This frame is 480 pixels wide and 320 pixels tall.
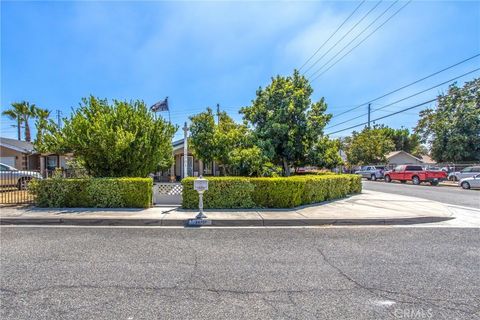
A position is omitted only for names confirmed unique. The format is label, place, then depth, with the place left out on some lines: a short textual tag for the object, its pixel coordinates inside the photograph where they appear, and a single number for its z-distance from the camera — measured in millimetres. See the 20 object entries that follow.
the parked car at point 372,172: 33062
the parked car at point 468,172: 23016
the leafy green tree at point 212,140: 14367
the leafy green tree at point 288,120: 14406
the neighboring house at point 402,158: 51438
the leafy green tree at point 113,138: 10141
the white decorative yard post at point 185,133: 12857
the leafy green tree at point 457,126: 30844
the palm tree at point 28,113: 36672
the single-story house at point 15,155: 24359
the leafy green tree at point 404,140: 59981
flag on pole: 12961
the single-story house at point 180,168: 23078
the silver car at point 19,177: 13652
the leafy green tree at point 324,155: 14914
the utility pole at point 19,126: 36881
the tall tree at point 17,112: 35969
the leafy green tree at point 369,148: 41875
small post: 8117
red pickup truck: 24656
